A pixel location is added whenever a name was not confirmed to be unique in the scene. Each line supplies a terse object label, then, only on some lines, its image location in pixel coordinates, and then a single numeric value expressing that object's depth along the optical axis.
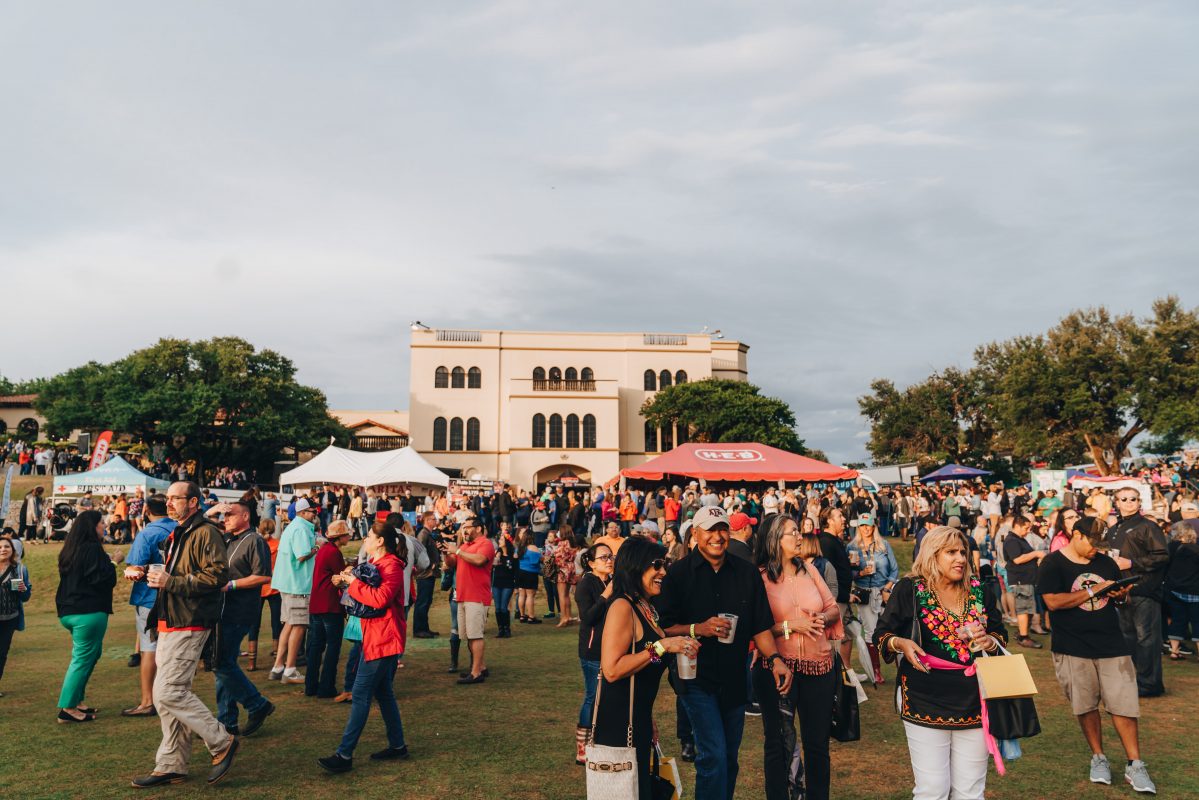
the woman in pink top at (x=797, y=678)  4.47
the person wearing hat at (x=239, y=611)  6.28
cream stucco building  52.22
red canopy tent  20.61
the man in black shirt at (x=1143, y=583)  6.80
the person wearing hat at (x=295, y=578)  8.27
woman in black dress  3.73
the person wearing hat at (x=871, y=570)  8.38
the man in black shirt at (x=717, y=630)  4.13
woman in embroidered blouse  3.87
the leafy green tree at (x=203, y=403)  45.81
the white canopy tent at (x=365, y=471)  25.06
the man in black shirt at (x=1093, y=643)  5.11
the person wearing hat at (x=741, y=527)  8.43
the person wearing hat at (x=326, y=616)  7.52
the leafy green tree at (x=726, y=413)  49.88
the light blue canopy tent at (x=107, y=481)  23.56
